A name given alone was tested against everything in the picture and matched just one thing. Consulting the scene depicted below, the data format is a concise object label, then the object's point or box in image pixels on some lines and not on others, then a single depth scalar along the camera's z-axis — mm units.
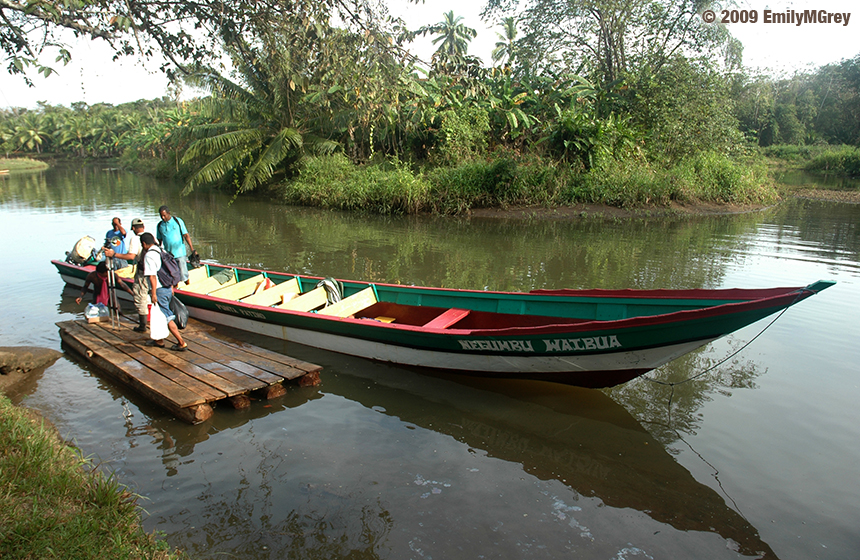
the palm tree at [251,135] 21250
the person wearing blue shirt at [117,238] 8531
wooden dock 5043
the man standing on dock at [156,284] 5970
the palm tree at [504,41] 38169
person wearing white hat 6672
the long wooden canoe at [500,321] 4375
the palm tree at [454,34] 40703
